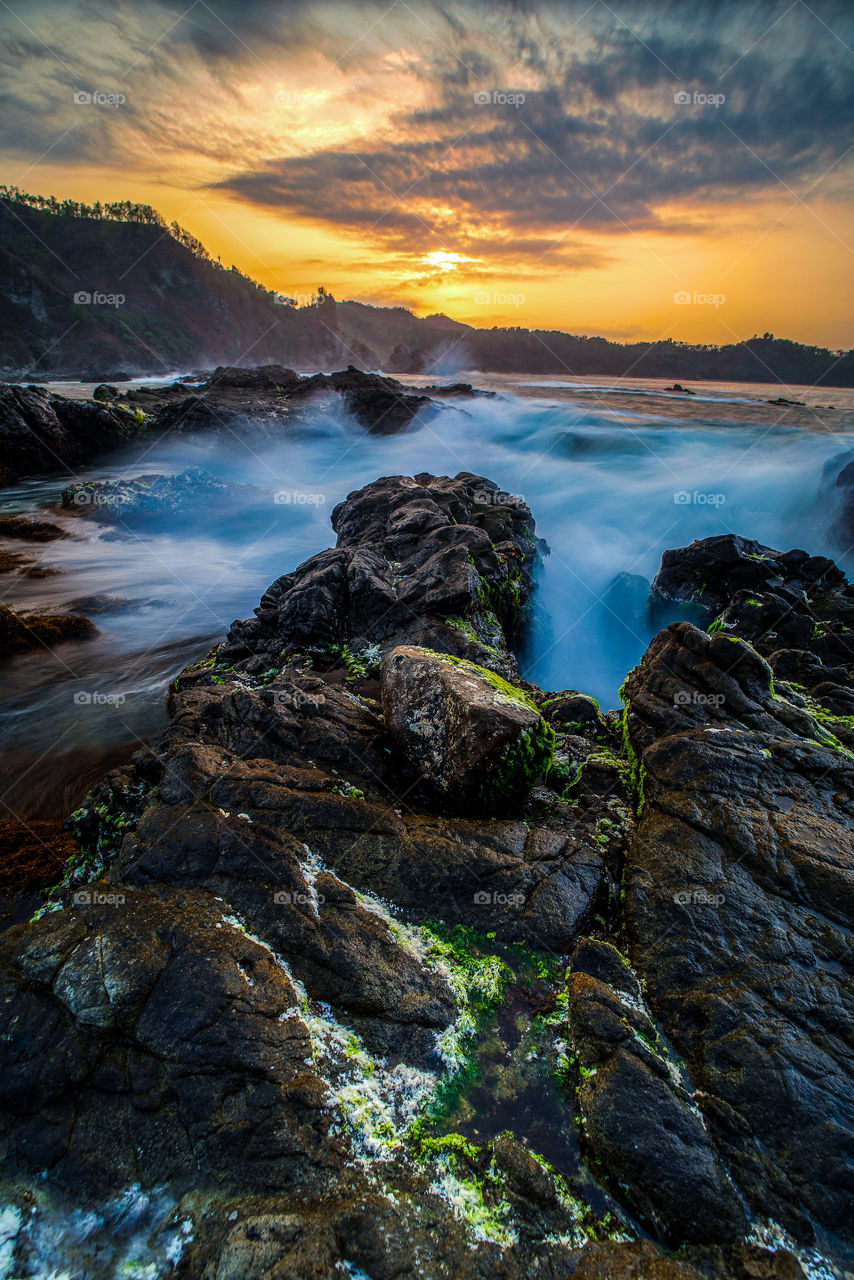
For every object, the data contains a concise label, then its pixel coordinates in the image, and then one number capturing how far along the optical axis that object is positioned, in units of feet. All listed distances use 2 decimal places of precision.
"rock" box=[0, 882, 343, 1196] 10.02
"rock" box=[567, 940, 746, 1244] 9.88
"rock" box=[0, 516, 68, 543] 62.08
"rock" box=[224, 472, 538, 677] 30.86
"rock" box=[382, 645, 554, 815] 18.44
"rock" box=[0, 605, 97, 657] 38.14
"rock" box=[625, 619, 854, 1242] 10.64
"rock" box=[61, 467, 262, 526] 71.77
